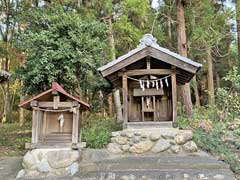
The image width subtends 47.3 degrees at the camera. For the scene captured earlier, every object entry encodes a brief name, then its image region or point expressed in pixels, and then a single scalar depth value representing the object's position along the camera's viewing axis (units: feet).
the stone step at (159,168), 18.86
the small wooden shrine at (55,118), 22.77
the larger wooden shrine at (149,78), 25.08
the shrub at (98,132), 25.51
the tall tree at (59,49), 32.07
